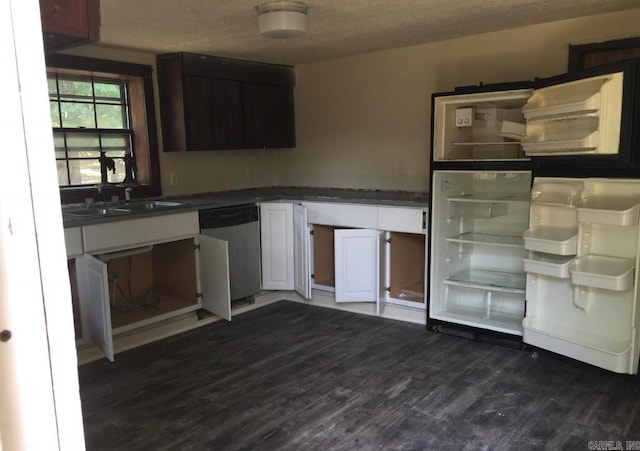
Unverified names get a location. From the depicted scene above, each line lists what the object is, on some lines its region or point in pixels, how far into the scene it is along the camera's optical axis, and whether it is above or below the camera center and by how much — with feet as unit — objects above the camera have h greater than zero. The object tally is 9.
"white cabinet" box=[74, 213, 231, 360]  9.78 -2.80
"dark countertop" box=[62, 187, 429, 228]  10.40 -1.08
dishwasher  12.25 -2.08
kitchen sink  10.84 -1.08
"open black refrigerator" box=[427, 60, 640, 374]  8.57 -1.32
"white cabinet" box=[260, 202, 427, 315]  12.37 -2.53
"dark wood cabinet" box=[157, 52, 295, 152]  13.17 +1.59
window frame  12.01 +0.83
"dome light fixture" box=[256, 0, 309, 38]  9.18 +2.62
